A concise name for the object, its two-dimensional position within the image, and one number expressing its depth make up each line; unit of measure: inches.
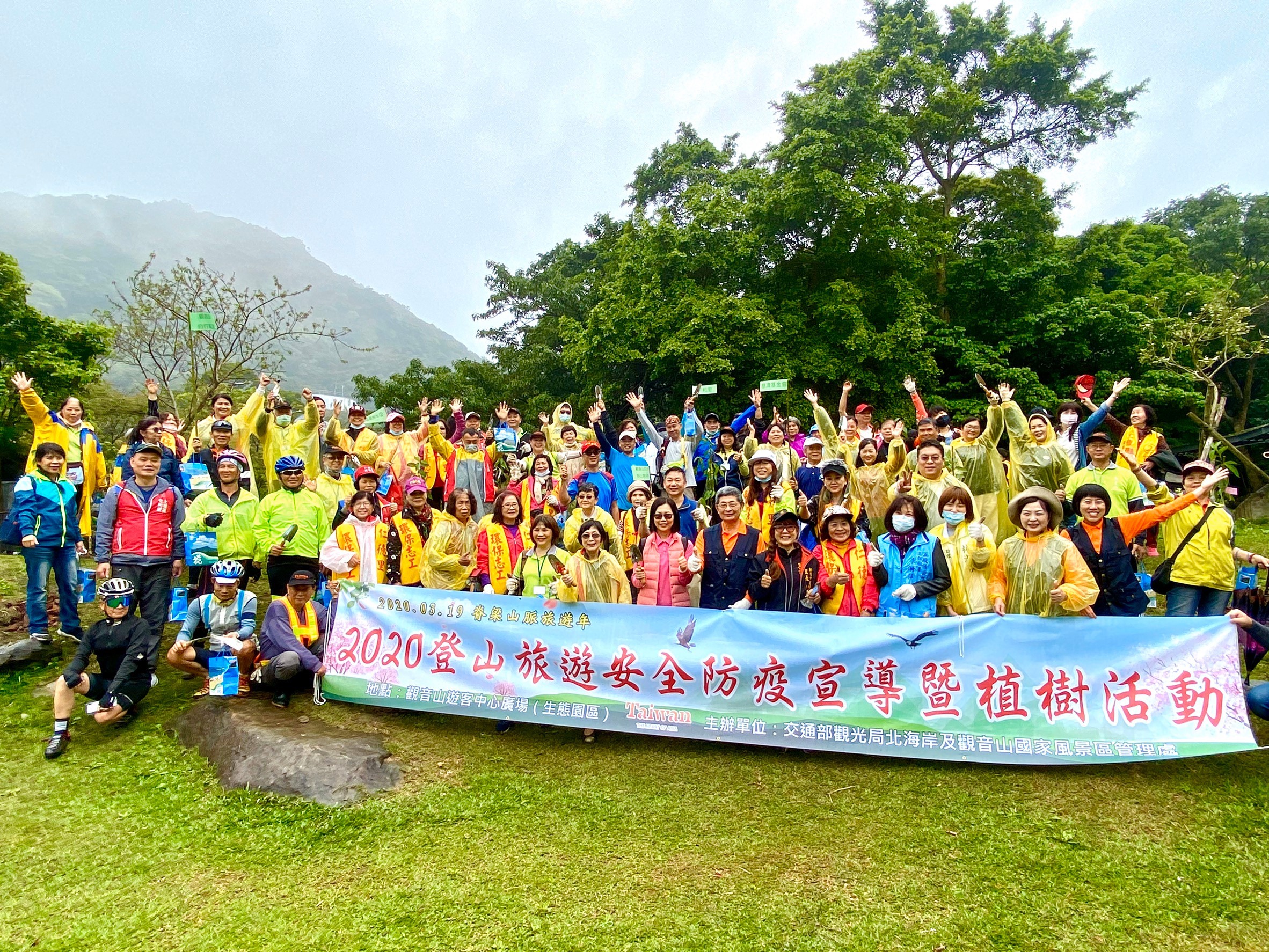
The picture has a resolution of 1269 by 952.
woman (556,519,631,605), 221.9
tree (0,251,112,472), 623.2
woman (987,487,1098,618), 184.7
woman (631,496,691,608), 221.3
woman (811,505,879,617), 208.1
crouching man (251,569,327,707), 226.7
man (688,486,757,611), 214.7
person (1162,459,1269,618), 204.4
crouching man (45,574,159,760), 209.6
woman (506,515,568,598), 229.3
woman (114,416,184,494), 280.7
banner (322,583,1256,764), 177.9
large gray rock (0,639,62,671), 254.5
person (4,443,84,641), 241.1
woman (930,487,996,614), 200.5
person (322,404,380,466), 348.2
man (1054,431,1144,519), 251.6
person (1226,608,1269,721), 180.1
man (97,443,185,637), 230.5
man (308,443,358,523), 294.4
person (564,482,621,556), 243.3
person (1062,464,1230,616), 196.2
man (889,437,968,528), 251.6
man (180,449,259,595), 248.5
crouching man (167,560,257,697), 229.6
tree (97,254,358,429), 629.6
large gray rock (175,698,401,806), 183.2
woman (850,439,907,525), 300.7
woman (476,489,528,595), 250.4
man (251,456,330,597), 252.5
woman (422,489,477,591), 255.1
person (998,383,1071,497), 280.4
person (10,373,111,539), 267.9
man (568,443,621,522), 317.1
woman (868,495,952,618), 198.2
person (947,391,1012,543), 281.4
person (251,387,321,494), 327.9
